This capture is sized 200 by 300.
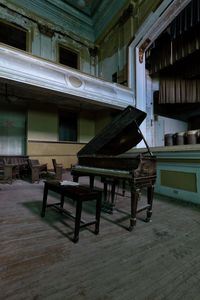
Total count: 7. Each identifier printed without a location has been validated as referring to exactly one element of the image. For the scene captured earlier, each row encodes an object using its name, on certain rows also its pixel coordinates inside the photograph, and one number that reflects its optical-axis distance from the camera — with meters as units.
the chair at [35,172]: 5.93
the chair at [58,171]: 6.08
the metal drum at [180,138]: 5.42
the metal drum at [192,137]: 4.84
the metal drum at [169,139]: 6.24
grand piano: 2.39
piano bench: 1.94
